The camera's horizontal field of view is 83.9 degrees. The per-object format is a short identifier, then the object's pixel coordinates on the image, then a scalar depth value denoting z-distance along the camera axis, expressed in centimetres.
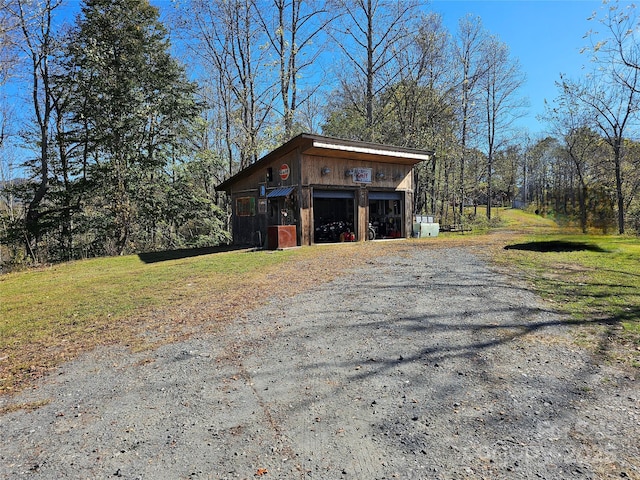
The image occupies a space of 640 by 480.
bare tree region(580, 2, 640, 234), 1970
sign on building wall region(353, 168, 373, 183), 1439
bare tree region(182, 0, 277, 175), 2103
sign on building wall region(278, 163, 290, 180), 1358
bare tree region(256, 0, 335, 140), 2128
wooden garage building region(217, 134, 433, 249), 1309
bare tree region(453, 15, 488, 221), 2480
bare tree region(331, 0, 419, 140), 2136
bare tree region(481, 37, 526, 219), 3006
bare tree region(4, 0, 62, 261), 1499
